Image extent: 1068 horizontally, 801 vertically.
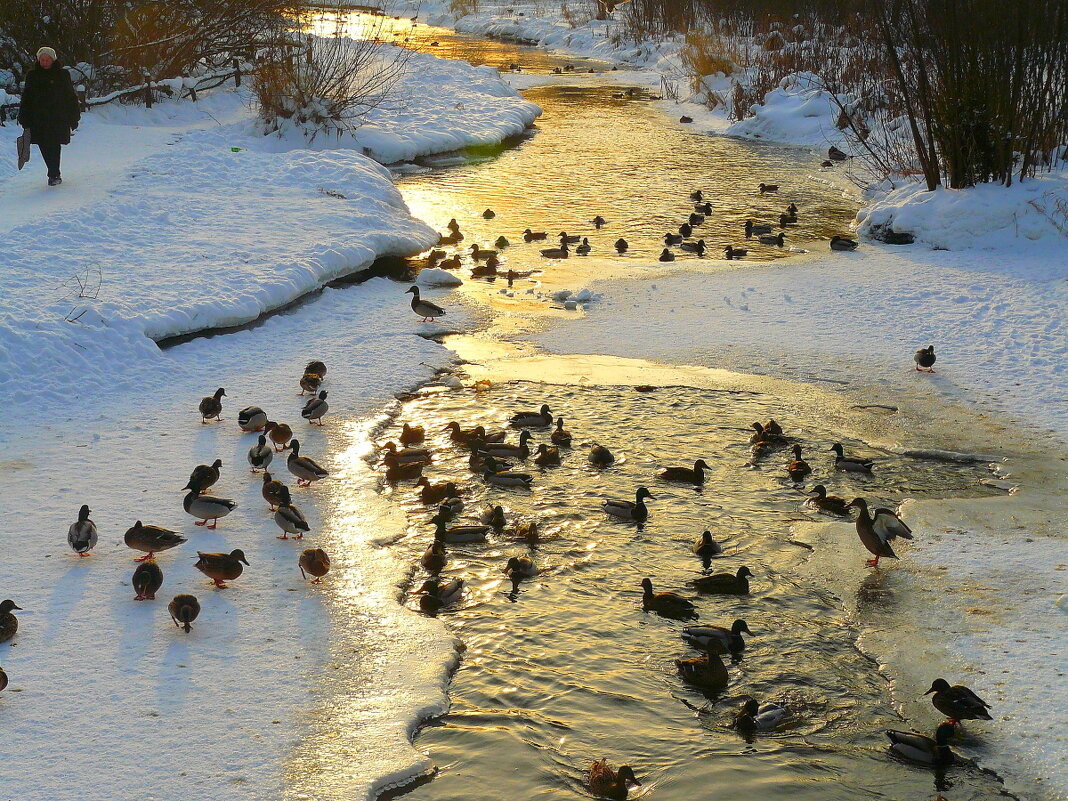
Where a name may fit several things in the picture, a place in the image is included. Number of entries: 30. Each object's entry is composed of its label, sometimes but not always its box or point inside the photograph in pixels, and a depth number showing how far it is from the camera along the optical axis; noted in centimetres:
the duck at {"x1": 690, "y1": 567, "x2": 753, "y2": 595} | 779
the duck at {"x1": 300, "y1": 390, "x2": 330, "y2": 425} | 1061
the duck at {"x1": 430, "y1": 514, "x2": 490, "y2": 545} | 857
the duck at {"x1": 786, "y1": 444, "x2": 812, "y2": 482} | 968
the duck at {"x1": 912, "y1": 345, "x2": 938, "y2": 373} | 1223
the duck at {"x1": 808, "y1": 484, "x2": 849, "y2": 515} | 902
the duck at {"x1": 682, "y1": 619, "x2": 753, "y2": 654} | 702
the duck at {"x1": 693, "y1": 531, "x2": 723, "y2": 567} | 826
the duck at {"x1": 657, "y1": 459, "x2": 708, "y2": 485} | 961
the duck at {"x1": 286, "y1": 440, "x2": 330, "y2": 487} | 930
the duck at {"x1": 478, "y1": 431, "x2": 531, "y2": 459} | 998
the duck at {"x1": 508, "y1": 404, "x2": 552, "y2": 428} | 1076
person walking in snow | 1688
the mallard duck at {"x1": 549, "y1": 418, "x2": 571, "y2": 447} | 1025
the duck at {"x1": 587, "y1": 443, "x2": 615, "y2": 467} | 996
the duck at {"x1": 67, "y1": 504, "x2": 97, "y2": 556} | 779
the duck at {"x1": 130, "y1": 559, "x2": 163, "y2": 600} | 736
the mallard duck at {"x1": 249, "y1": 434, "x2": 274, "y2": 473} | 954
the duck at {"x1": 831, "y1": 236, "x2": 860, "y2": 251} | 1795
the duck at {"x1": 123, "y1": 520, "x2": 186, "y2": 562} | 783
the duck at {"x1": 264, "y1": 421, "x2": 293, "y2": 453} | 1005
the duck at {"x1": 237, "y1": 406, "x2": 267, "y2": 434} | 1028
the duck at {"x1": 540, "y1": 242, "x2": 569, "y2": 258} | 1761
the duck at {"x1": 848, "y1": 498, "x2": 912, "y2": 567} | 822
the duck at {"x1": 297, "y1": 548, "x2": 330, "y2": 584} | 775
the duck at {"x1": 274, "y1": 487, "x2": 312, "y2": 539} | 833
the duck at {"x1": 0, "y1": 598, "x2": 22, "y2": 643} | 677
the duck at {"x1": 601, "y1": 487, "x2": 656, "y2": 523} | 888
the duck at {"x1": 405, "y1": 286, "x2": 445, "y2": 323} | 1409
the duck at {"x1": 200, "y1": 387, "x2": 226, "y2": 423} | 1045
